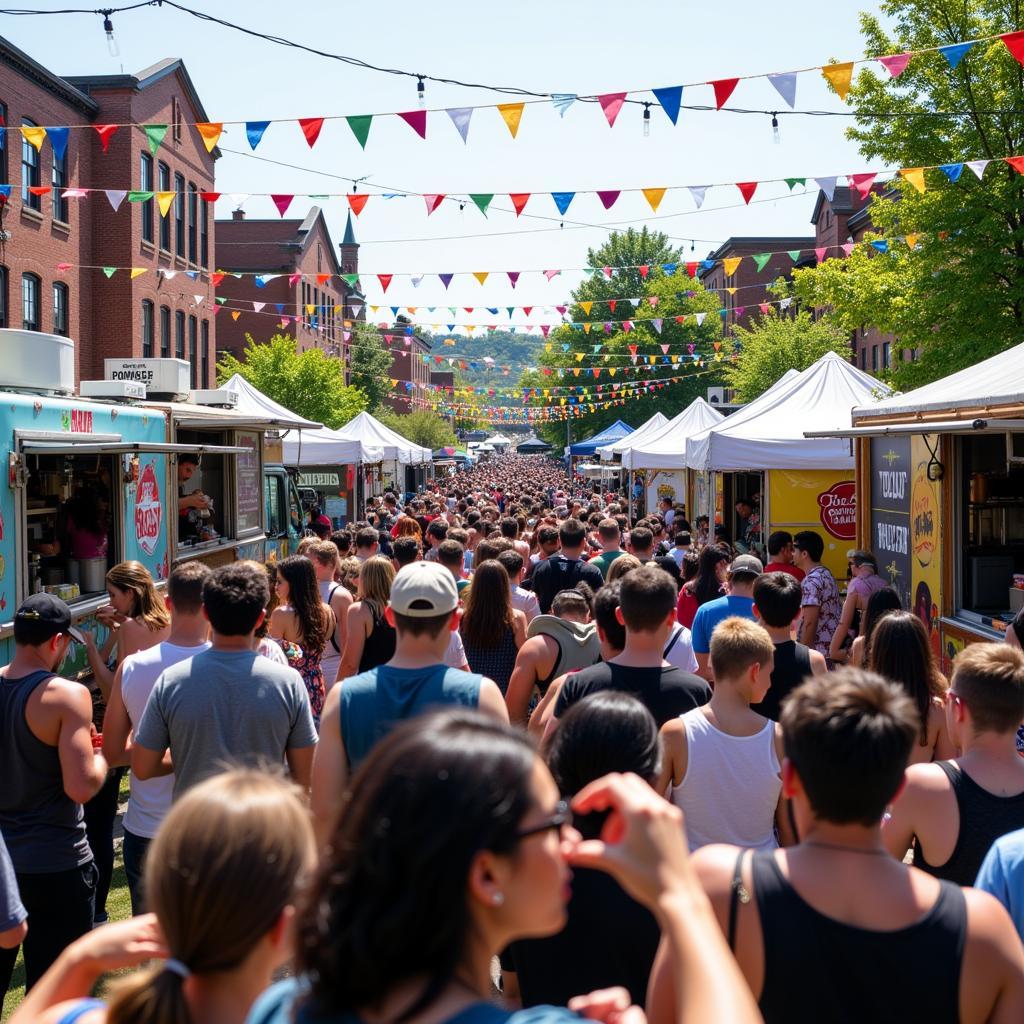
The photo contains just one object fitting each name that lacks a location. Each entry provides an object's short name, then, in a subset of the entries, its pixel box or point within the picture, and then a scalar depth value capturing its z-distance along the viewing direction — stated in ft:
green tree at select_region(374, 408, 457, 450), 216.02
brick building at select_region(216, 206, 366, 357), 165.58
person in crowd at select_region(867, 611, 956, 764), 15.23
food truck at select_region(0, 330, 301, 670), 25.55
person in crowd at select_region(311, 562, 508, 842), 12.49
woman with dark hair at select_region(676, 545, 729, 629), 28.89
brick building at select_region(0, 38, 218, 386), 81.76
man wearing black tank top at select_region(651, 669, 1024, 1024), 6.98
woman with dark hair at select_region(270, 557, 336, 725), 22.15
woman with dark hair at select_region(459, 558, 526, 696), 22.65
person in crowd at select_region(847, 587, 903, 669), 22.26
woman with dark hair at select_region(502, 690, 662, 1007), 8.84
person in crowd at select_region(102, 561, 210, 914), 14.93
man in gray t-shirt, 13.55
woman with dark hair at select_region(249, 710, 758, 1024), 4.81
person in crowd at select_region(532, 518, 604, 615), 30.22
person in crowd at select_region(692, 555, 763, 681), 23.35
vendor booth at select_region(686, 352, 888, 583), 45.85
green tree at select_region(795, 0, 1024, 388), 59.41
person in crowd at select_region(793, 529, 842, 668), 30.55
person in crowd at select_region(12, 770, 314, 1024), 5.59
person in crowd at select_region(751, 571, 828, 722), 18.06
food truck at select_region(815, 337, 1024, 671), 30.96
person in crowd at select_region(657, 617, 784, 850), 12.27
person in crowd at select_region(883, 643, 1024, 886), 10.55
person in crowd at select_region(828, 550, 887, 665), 28.96
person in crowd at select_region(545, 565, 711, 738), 14.56
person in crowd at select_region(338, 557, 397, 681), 22.08
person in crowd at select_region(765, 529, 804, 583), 31.42
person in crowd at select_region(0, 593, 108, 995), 13.83
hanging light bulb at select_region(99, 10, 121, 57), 37.47
